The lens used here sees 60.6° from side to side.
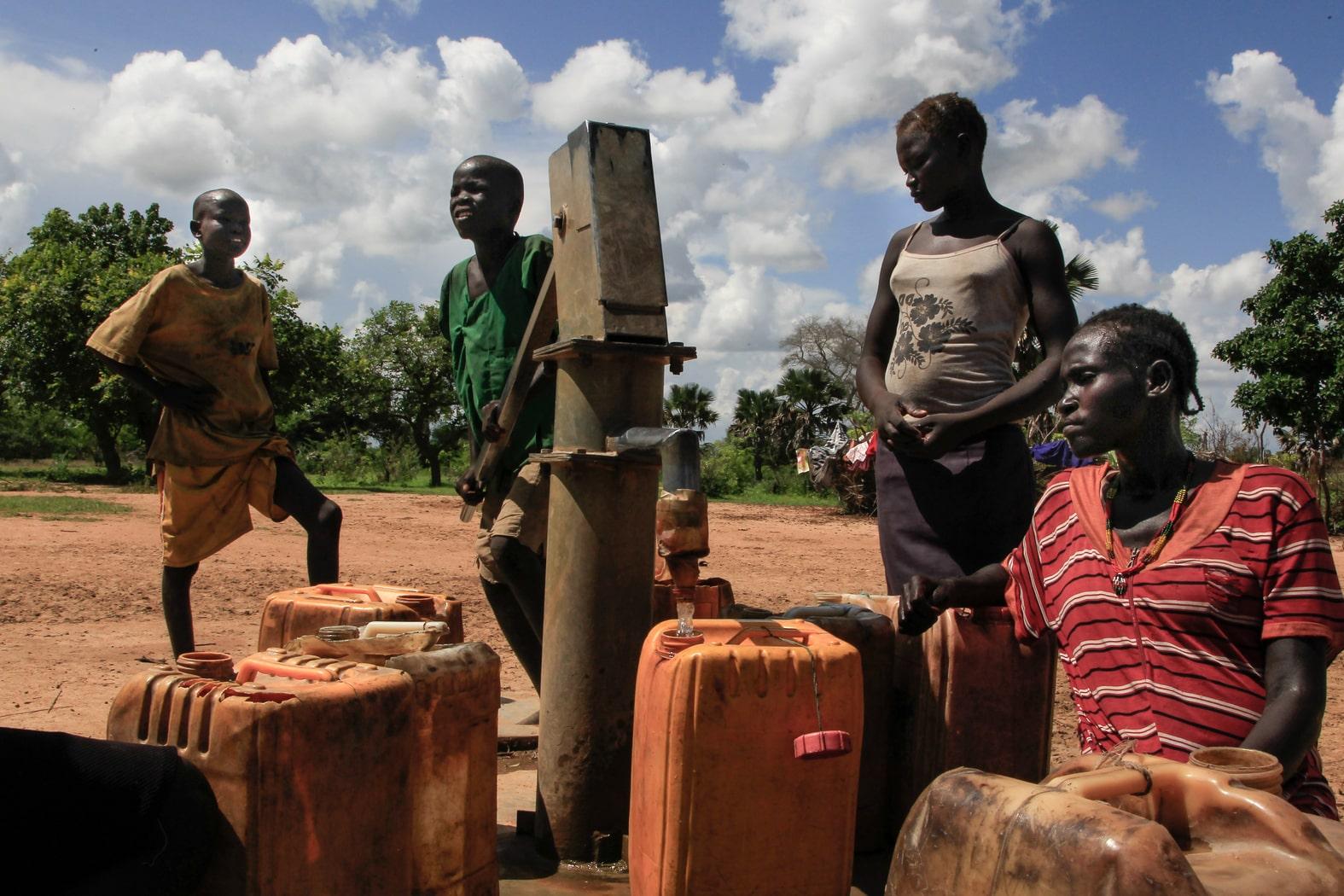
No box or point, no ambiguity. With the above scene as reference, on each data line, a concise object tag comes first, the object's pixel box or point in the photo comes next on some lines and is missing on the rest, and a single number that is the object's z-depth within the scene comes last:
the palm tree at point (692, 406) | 35.06
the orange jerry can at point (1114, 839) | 1.29
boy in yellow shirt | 3.99
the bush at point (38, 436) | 36.22
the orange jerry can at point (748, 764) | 2.12
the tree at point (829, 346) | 36.84
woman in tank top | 2.93
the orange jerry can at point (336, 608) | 2.75
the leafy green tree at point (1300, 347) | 17.92
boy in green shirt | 3.53
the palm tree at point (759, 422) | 32.25
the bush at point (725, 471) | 25.59
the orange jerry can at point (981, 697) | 2.67
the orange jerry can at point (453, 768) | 2.19
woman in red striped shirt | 1.82
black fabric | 1.78
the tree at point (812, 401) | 31.34
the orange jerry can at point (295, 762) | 1.81
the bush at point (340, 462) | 28.41
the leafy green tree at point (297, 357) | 23.48
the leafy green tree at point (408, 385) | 33.22
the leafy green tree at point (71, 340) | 22.12
